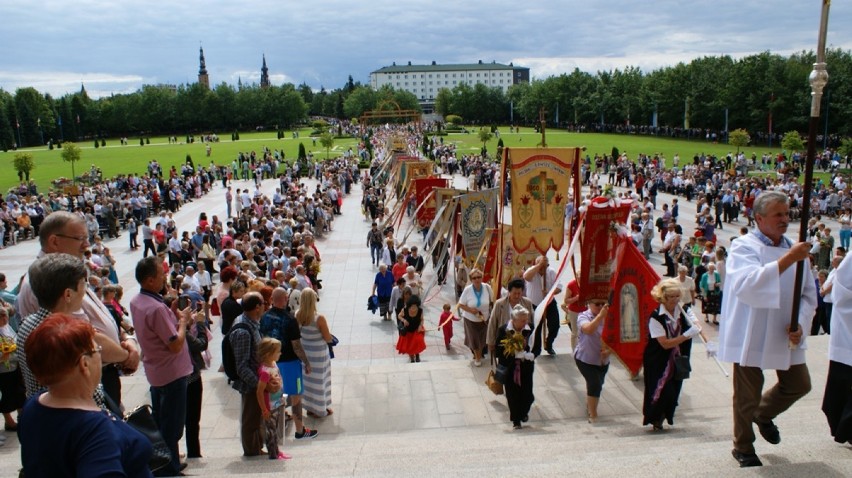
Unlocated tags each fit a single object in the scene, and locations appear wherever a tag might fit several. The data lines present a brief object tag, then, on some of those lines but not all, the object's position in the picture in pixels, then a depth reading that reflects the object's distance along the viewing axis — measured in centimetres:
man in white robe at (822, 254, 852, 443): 409
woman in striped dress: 678
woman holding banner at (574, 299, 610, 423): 644
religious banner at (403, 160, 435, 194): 2242
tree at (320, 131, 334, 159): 5066
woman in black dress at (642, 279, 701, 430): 577
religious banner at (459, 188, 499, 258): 1244
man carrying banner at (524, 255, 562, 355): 928
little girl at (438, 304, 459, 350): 1018
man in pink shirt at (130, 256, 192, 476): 473
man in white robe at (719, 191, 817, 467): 385
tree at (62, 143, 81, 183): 3716
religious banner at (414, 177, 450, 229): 1720
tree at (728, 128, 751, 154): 4084
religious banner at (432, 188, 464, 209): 1453
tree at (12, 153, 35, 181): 3509
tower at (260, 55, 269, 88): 19089
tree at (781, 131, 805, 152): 3781
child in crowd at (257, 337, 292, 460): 537
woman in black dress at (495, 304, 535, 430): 626
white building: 19812
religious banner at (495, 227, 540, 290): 1052
